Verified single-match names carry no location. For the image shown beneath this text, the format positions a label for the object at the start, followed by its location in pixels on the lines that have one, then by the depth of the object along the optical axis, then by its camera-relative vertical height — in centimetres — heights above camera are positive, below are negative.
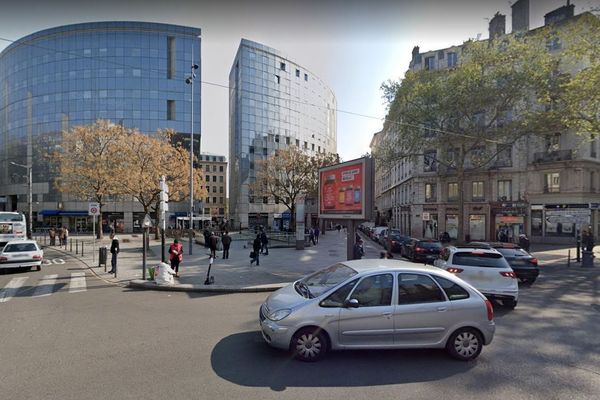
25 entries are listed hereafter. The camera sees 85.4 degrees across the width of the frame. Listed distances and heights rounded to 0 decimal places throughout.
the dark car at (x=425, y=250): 1710 -245
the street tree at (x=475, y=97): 2280 +801
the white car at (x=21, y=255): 1352 -215
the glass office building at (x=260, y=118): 6094 +1709
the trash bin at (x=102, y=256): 1519 -243
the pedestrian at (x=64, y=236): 2654 -259
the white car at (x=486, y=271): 853 -182
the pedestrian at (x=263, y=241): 1985 -225
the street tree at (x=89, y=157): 2884 +435
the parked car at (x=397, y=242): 2308 -279
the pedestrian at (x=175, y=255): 1259 -197
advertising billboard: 1207 +58
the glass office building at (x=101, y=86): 5575 +2067
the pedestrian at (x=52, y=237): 2825 -288
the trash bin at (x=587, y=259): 1675 -285
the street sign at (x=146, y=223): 1246 -71
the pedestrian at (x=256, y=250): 1568 -219
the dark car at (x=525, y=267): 1224 -236
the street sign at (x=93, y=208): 1644 -18
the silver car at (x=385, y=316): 510 -177
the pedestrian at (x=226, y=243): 1811 -217
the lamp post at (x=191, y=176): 2250 +227
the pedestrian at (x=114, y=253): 1343 -204
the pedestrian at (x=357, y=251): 1362 -202
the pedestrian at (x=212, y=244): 1376 -175
